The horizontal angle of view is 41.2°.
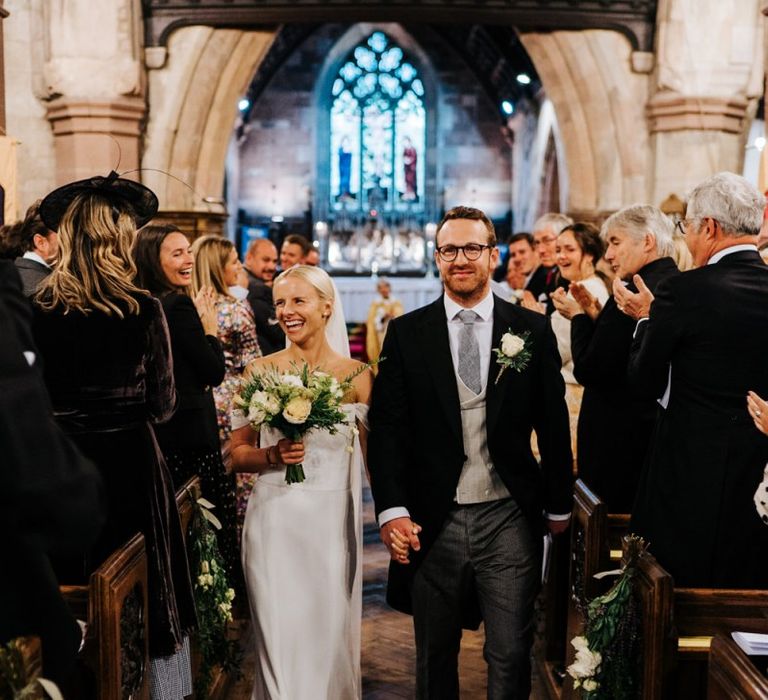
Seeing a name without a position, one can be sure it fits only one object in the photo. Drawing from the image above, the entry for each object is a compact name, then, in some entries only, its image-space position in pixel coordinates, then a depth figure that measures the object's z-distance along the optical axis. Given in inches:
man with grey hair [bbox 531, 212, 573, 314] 225.9
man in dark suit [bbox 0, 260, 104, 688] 61.5
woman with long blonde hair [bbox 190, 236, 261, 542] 195.0
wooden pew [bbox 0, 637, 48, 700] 62.1
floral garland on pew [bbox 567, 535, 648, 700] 102.1
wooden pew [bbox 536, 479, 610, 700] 121.2
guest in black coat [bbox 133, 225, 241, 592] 154.9
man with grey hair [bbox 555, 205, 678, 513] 139.8
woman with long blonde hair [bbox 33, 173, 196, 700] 112.2
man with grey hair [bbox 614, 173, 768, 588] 110.7
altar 701.3
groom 114.7
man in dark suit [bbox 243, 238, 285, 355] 252.4
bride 130.8
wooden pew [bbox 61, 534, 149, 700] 94.8
